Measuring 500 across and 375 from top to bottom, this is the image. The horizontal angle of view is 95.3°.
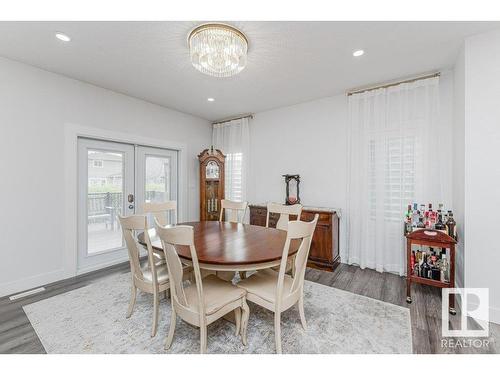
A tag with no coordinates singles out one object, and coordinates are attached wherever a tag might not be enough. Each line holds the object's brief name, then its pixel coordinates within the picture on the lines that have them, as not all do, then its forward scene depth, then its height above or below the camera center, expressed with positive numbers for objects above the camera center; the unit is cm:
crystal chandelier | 198 +124
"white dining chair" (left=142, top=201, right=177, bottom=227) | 299 -30
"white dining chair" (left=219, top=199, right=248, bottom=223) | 334 -29
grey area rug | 177 -124
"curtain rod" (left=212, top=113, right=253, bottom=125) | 471 +148
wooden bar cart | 225 -59
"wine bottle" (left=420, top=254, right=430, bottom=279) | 256 -92
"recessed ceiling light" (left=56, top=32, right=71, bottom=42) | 216 +144
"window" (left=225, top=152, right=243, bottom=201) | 480 +23
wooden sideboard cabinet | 333 -78
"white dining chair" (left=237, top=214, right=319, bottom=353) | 162 -82
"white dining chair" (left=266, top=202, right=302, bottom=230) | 289 -30
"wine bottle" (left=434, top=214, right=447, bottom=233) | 248 -41
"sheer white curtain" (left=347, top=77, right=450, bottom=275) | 292 +32
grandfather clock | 462 +10
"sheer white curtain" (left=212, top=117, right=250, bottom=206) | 471 +66
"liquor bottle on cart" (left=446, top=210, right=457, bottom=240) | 240 -42
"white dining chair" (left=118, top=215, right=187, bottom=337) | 188 -79
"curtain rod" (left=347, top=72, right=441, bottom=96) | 290 +144
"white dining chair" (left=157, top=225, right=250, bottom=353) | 151 -83
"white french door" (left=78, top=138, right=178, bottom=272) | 332 -8
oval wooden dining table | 163 -51
